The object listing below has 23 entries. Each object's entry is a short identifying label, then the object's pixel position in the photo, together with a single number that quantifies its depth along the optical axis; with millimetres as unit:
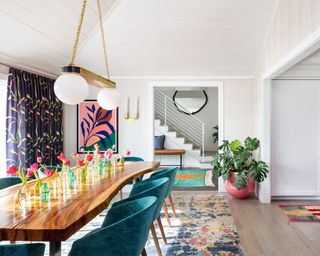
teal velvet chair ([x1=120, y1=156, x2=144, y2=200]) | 4648
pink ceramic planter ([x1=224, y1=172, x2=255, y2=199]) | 4992
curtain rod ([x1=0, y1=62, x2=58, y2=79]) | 4055
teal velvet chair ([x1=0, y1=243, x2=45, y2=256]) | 1633
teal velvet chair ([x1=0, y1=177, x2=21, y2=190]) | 2900
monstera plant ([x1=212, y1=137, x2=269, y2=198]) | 4824
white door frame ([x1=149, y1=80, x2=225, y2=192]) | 5574
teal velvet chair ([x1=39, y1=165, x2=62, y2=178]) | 3377
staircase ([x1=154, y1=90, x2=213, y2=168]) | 8984
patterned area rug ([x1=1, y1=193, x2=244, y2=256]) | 3045
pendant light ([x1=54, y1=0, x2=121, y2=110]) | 2434
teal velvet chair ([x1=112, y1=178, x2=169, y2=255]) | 2551
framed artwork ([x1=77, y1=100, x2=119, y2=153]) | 5688
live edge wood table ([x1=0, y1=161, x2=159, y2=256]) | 1594
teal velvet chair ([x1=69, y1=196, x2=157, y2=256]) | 1689
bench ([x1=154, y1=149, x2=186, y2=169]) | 8438
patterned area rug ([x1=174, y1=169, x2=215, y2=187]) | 6375
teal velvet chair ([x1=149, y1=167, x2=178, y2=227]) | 3339
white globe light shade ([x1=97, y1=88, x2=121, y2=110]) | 3352
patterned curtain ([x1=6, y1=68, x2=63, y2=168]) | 4004
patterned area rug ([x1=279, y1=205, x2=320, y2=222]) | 4094
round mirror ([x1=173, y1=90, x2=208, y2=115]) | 10719
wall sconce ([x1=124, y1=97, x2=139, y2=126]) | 5664
